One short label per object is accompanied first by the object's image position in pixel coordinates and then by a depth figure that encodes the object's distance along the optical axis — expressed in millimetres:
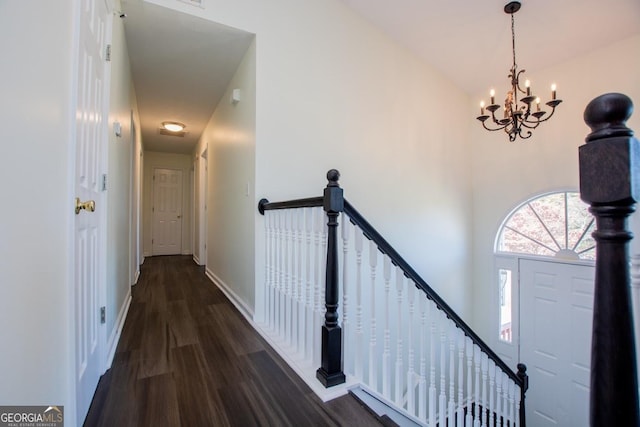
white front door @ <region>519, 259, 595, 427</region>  3314
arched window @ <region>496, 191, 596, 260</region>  3377
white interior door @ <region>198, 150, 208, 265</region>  5027
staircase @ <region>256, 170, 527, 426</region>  1565
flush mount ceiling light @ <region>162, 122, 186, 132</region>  4708
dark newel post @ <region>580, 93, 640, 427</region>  495
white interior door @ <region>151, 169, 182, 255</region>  6547
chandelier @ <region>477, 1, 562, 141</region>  2541
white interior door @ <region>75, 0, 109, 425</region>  1160
